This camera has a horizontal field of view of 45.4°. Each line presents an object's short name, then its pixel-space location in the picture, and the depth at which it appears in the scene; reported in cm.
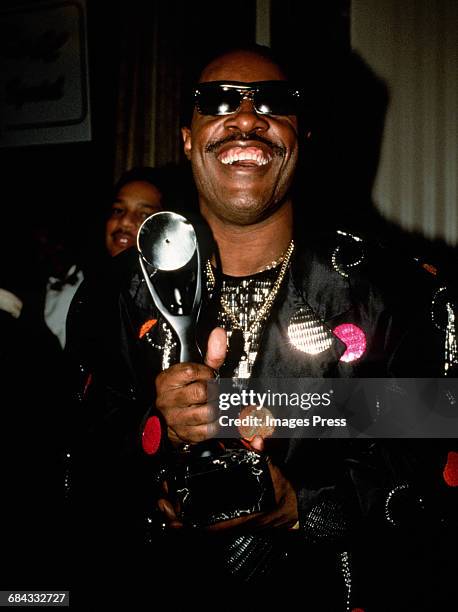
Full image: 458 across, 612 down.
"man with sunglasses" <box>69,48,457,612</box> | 113
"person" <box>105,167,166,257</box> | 259
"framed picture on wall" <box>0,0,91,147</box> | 362
